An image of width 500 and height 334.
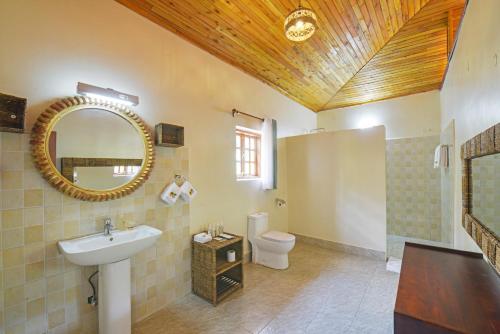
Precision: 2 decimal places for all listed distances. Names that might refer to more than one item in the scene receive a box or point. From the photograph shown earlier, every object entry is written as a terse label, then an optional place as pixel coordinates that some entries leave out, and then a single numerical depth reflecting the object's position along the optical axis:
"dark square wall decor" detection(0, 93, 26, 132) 1.22
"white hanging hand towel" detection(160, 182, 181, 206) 2.07
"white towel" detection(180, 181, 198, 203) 2.22
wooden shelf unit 2.13
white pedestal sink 1.45
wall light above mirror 1.60
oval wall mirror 1.48
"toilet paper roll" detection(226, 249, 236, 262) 2.39
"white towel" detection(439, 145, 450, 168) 2.67
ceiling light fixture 1.72
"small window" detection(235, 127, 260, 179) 3.18
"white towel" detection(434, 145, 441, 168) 2.85
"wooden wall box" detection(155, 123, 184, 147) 1.99
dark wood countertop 0.85
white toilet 2.78
